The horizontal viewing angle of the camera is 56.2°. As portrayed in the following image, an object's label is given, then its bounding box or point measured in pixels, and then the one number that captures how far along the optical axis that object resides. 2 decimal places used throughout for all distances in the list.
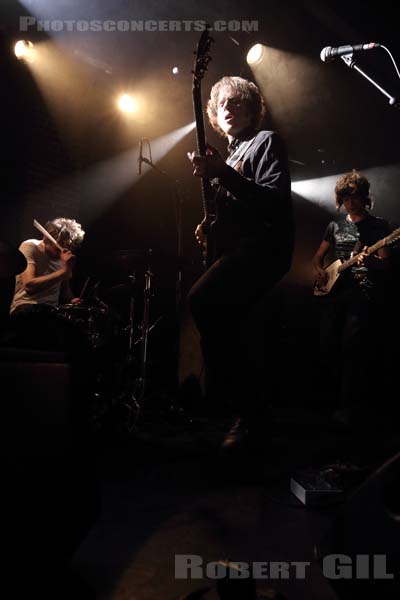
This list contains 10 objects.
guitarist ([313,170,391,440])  2.94
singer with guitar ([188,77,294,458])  1.95
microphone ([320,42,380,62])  2.49
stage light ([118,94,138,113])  5.38
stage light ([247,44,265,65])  4.55
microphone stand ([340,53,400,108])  2.57
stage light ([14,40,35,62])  4.61
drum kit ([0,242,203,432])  3.18
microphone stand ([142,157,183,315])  4.53
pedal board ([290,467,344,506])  1.61
